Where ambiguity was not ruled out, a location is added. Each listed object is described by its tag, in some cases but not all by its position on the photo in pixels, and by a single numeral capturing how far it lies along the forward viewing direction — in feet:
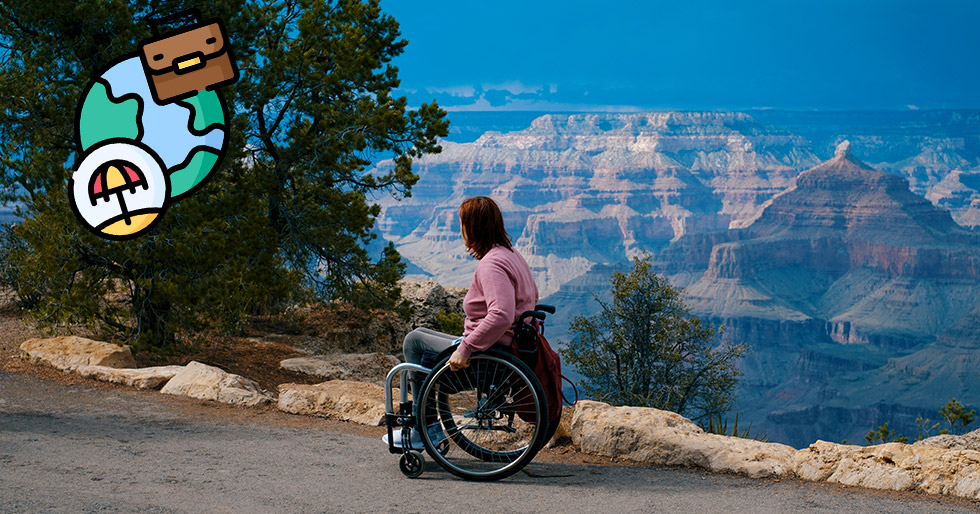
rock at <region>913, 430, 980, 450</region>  22.05
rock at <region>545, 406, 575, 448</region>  21.72
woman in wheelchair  16.75
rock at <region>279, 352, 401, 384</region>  39.17
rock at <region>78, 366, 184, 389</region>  28.63
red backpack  17.40
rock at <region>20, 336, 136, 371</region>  30.83
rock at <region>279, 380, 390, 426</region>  24.26
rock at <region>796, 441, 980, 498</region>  17.29
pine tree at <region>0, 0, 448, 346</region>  34.99
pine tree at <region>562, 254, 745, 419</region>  78.89
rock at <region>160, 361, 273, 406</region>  26.55
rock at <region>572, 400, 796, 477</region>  18.97
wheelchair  17.17
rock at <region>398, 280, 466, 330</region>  61.62
